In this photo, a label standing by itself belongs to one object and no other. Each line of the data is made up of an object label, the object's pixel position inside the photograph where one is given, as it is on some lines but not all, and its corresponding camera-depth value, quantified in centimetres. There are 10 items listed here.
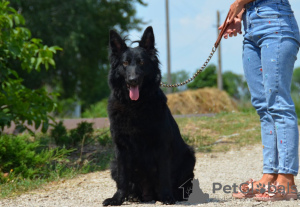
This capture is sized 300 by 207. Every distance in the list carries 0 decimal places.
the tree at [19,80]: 621
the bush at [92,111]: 1701
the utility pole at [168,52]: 2508
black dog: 403
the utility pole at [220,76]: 2725
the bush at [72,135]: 777
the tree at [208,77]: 2678
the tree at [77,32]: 1795
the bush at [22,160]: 611
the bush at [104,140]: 810
